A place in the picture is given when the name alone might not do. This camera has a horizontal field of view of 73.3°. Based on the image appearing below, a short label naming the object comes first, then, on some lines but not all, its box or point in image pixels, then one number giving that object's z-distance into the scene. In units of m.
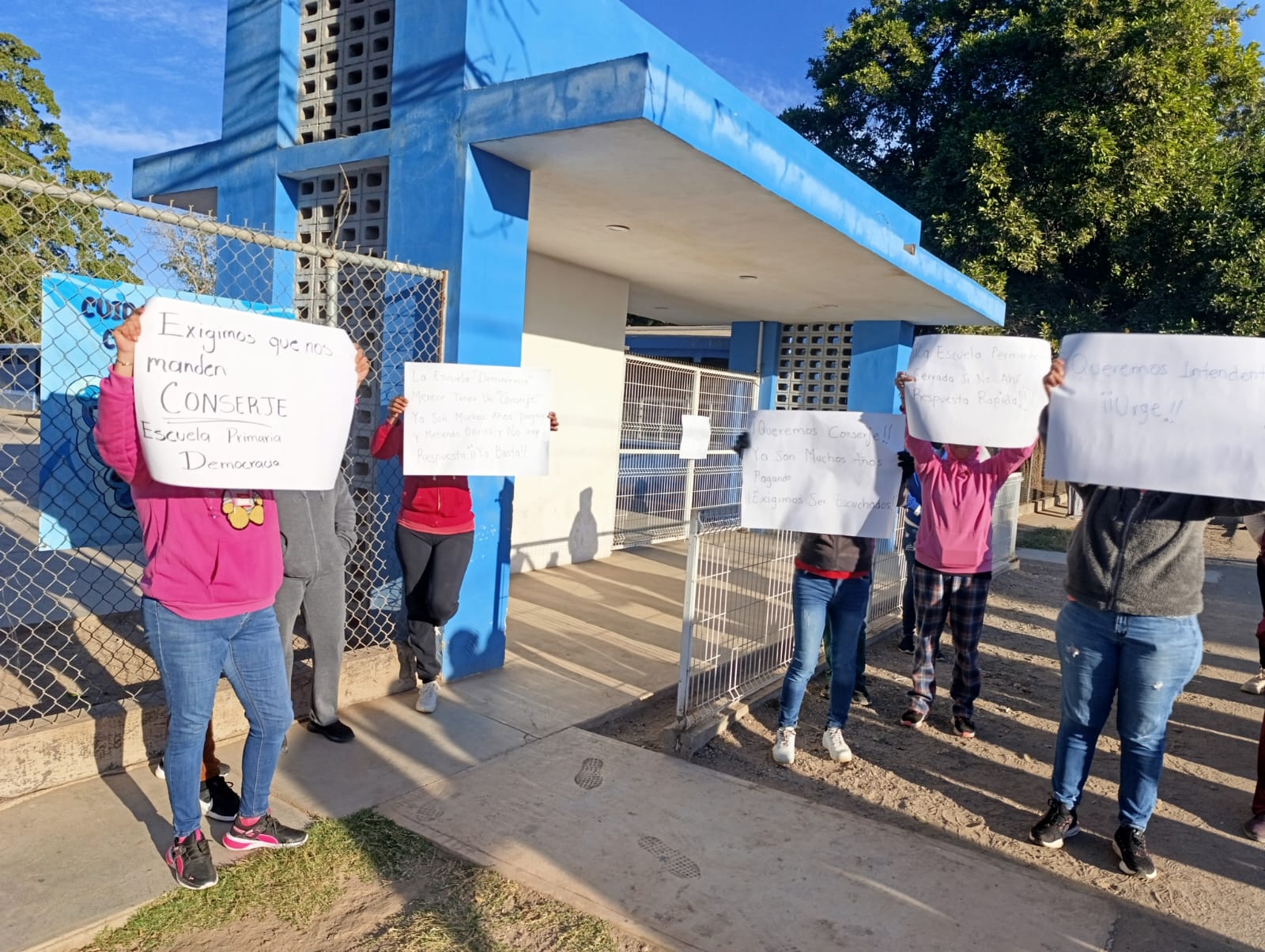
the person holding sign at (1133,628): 3.22
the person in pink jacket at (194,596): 2.63
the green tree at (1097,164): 12.88
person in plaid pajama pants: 4.61
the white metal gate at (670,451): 9.92
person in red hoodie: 4.44
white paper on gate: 6.31
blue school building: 4.59
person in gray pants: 3.63
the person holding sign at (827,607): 4.11
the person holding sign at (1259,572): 4.17
